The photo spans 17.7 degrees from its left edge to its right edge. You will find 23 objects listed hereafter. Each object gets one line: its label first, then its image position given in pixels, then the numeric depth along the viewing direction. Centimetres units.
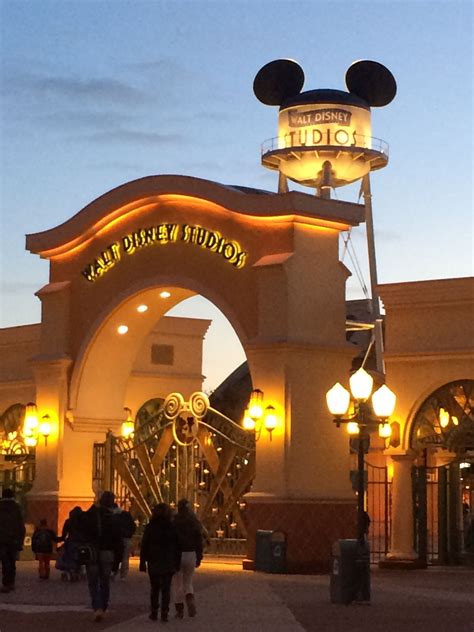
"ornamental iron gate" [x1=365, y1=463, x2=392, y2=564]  3928
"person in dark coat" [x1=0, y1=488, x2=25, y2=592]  2356
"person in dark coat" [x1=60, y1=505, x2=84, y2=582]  2399
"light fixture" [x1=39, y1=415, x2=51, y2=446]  3344
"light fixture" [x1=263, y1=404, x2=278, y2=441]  2859
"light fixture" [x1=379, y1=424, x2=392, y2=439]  2879
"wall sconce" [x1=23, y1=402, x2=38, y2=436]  3394
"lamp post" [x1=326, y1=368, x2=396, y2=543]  2177
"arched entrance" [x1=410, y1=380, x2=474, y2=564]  3031
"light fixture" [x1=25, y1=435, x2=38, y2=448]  3419
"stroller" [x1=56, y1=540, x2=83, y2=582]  2516
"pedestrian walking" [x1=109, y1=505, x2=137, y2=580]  2637
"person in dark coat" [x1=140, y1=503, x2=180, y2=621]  1925
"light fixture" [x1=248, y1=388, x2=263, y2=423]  2877
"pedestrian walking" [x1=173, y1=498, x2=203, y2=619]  2014
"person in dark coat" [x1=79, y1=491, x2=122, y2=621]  1947
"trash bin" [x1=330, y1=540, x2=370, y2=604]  2155
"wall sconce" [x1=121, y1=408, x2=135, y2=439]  3441
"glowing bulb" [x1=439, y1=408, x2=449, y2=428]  3045
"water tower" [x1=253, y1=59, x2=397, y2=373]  4969
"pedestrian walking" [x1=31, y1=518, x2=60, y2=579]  2684
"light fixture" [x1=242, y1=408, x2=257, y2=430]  2895
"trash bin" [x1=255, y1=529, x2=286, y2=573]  2802
